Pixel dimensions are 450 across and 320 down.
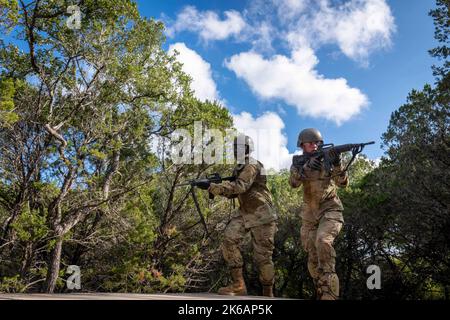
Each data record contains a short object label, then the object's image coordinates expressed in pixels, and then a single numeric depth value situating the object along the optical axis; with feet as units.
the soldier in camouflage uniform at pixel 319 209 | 17.29
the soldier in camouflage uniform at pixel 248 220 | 20.20
